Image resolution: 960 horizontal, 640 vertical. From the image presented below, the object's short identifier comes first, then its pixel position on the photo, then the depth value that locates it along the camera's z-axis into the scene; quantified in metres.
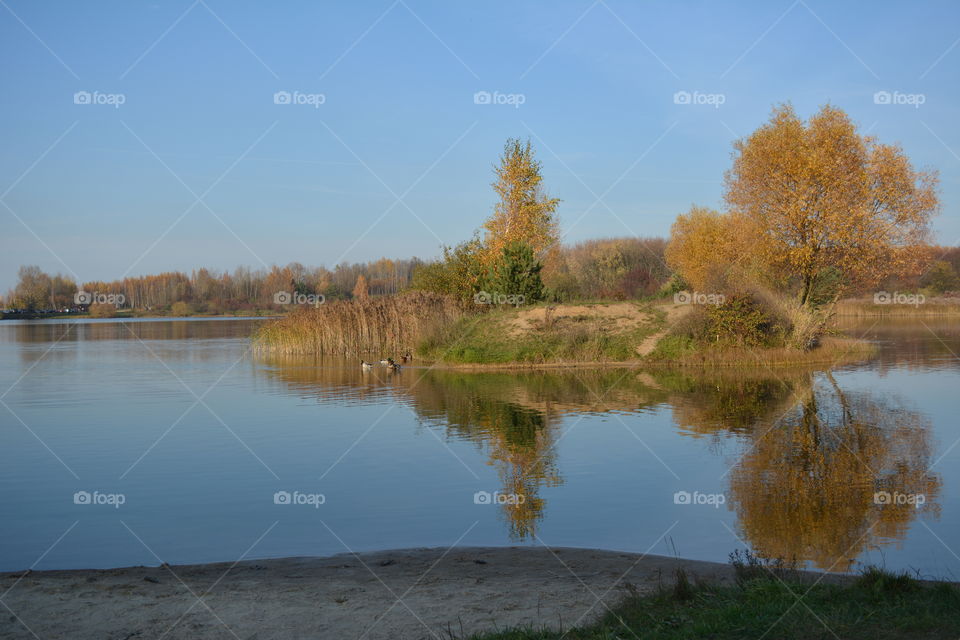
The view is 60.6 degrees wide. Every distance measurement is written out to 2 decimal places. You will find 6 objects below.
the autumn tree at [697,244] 37.59
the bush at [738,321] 31.39
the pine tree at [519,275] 39.88
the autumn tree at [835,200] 31.78
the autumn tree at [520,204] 48.50
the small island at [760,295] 31.67
